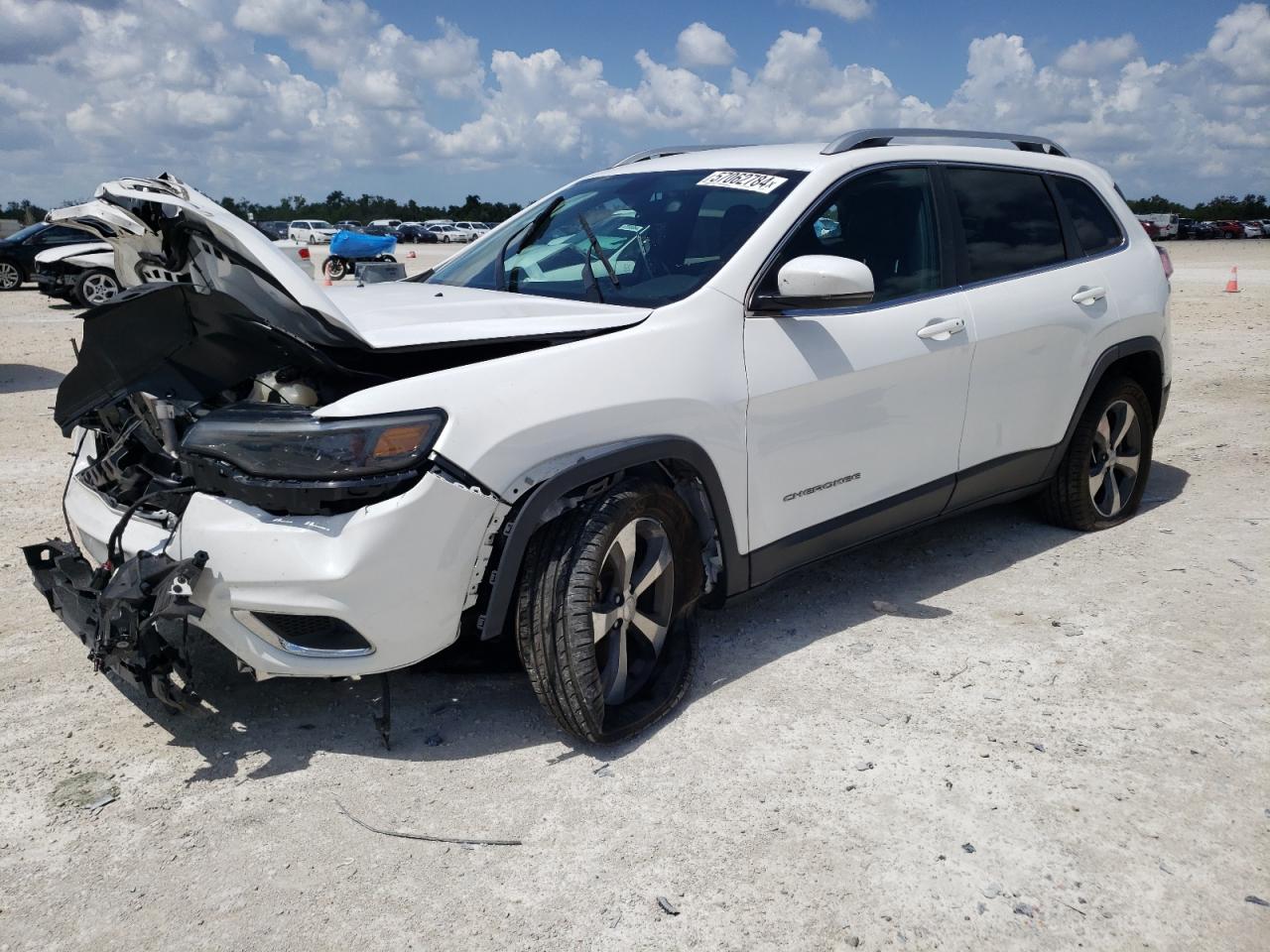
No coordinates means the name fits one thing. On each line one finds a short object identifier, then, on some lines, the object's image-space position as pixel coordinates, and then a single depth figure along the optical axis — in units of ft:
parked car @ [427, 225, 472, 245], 196.44
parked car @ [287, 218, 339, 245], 159.51
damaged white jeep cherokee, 9.25
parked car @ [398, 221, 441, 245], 193.67
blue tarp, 42.09
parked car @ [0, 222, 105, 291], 67.92
